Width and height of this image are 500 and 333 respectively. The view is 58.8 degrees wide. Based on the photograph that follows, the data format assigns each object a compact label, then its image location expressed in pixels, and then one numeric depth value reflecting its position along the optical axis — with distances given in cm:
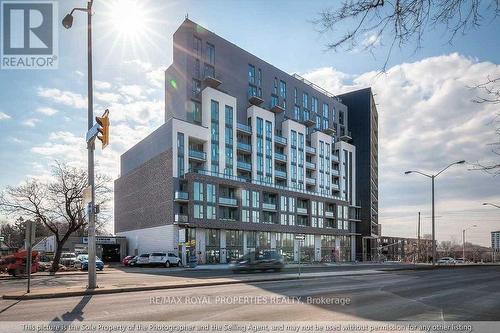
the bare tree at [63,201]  3628
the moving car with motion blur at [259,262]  3381
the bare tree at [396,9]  552
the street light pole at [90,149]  1733
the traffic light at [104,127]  1591
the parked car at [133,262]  5282
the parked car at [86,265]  4000
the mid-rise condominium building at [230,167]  6184
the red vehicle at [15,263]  3028
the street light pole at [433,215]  4269
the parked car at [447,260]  7811
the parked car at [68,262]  4598
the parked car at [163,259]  4941
